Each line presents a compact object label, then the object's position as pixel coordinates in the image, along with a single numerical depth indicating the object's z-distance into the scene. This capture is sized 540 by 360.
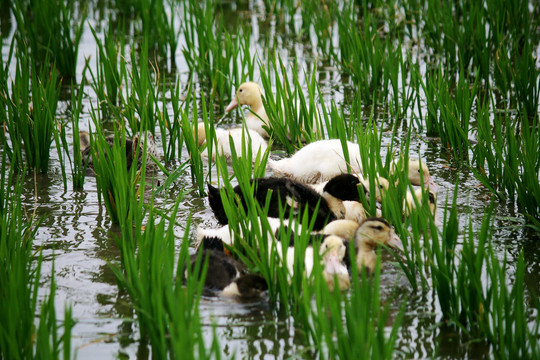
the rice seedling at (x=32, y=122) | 10.01
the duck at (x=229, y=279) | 6.75
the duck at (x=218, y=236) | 7.55
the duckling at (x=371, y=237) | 7.43
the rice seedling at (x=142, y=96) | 10.87
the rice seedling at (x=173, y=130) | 10.63
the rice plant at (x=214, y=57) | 13.30
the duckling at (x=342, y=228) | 7.97
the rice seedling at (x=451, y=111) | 10.48
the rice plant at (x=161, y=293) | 4.82
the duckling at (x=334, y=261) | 6.89
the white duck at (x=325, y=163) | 9.72
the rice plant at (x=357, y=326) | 4.83
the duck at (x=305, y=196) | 8.70
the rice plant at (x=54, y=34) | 14.96
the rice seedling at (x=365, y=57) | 13.15
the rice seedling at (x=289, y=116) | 10.88
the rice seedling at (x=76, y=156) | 9.68
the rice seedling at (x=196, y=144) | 9.51
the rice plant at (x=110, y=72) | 11.70
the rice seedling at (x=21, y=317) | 4.93
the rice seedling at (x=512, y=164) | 8.23
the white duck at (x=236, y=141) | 11.42
